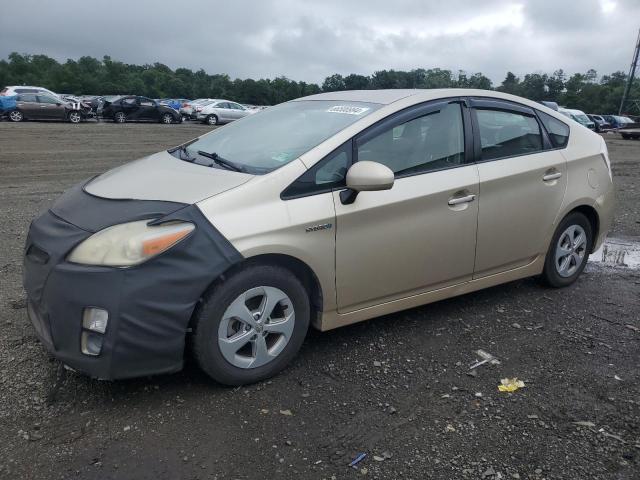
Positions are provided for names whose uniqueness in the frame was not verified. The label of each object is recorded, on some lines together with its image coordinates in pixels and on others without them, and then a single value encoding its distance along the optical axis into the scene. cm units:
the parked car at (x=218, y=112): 3225
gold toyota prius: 279
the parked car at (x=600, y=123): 4088
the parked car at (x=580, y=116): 3192
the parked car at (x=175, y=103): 4312
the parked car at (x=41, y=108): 2520
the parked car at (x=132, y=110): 2944
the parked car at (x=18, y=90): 2523
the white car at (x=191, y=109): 3379
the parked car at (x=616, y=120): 4625
